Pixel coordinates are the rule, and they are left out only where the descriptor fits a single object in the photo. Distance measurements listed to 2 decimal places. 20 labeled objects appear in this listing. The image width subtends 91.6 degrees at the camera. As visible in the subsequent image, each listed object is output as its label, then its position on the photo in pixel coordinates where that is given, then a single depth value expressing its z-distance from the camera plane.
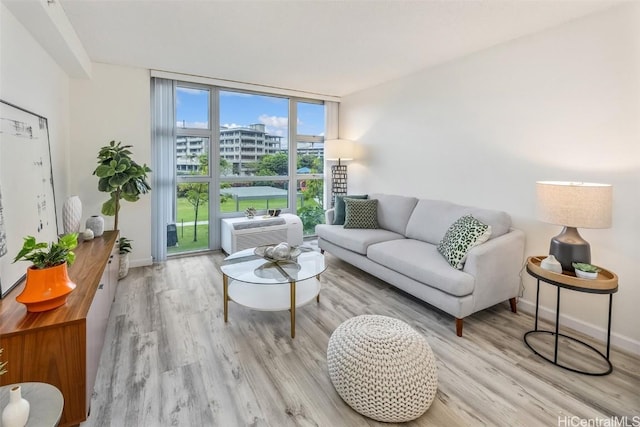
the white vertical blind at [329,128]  5.33
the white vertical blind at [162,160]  3.91
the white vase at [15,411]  0.94
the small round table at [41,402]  1.02
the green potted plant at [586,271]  2.05
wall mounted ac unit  4.09
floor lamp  4.75
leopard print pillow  2.58
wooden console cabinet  1.36
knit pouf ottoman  1.58
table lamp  2.06
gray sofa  2.46
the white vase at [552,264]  2.18
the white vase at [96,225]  3.01
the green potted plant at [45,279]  1.49
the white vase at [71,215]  2.74
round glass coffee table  2.43
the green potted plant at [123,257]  3.52
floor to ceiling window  4.30
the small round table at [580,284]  1.99
